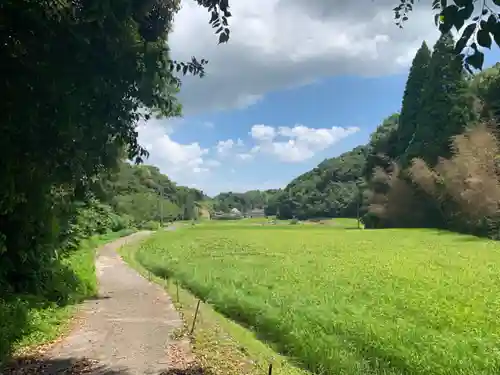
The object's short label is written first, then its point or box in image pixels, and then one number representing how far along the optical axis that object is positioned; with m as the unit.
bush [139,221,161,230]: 85.81
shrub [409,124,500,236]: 39.22
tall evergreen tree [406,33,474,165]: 47.38
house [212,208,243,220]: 167.75
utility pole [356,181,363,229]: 82.81
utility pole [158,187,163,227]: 99.75
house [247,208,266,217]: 184.00
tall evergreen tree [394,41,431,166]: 57.12
